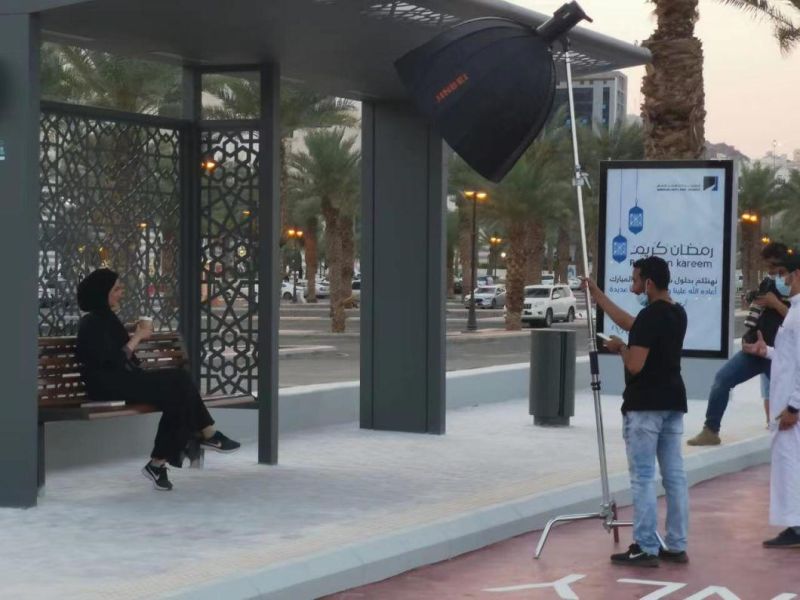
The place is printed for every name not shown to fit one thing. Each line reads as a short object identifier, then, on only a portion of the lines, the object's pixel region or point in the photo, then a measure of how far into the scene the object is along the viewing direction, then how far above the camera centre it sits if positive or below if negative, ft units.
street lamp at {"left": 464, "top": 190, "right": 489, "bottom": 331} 173.17 +5.94
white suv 190.49 -4.39
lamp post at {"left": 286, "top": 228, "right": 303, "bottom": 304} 269.44 +6.42
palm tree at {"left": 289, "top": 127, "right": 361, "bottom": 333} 166.09 +10.21
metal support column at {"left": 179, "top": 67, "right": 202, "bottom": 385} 38.73 +0.82
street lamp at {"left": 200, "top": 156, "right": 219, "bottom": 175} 39.04 +2.70
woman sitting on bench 33.32 -2.44
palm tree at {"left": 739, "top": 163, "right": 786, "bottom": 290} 257.14 +12.89
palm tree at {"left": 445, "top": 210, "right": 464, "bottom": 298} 265.54 +5.52
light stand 27.99 -2.78
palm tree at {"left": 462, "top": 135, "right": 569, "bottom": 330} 168.04 +8.03
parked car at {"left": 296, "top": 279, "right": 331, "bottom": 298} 335.67 -4.27
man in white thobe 29.35 -3.15
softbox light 29.60 +3.61
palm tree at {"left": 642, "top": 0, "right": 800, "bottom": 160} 72.02 +8.67
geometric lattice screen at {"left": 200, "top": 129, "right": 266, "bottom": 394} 38.40 +0.57
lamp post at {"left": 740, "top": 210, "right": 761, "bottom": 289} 263.90 +6.48
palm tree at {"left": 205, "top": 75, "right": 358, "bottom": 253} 121.29 +14.24
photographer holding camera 41.73 -2.61
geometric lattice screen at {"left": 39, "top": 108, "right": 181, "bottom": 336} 34.63 +1.33
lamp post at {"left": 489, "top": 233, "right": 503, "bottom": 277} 313.53 +6.01
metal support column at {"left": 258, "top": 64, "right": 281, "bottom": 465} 37.45 +0.15
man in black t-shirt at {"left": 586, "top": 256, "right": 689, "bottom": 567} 26.48 -2.38
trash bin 48.70 -3.49
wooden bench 31.89 -2.67
